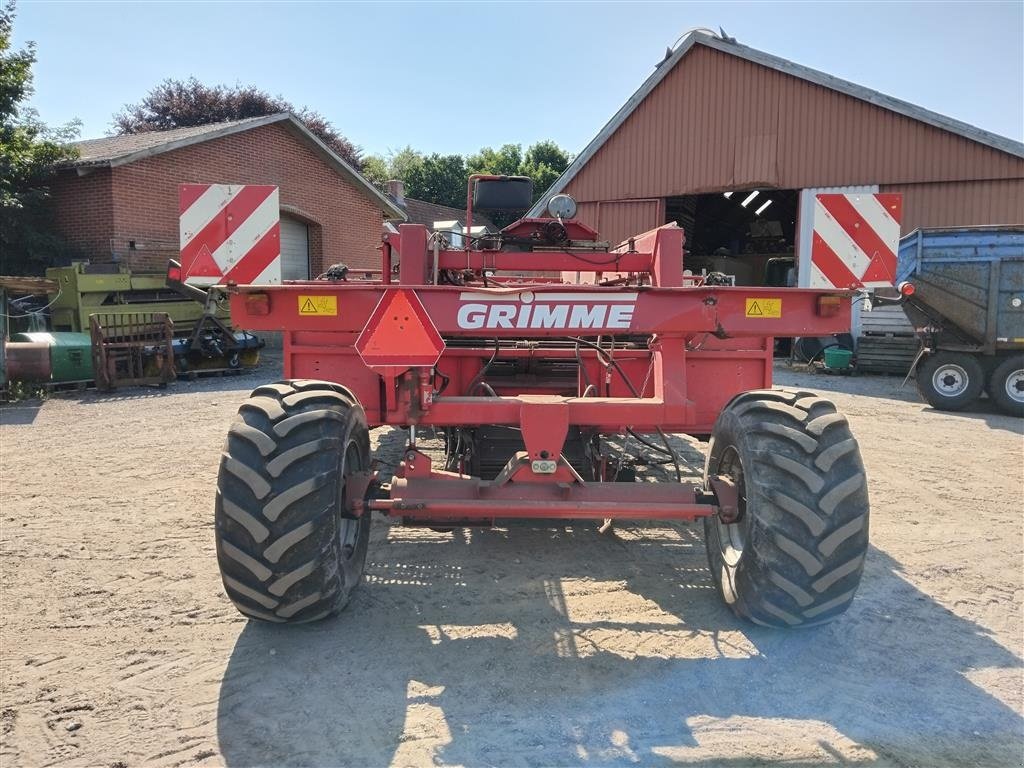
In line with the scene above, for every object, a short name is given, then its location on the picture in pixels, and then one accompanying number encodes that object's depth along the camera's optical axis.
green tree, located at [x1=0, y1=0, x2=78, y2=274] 13.80
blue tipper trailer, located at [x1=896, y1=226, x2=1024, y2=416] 10.10
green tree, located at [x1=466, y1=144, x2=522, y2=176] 45.97
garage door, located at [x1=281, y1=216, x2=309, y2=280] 18.80
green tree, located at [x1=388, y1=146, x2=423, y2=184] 45.97
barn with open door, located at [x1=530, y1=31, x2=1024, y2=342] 14.06
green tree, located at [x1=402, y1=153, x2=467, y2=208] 44.66
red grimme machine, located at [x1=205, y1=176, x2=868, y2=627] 2.98
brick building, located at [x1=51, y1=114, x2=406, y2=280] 14.30
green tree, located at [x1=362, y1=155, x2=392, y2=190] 37.78
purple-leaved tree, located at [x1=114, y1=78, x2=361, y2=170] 30.02
